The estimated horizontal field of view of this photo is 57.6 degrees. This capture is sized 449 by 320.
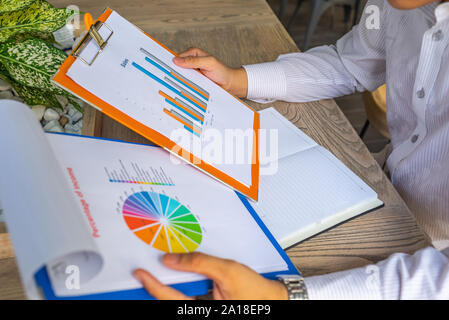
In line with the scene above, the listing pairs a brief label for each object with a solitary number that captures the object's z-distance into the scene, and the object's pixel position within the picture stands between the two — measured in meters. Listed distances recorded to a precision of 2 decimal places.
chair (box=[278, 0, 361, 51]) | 2.28
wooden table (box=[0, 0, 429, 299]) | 0.64
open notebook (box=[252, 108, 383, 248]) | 0.66
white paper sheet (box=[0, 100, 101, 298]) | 0.38
